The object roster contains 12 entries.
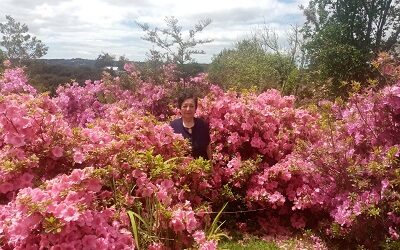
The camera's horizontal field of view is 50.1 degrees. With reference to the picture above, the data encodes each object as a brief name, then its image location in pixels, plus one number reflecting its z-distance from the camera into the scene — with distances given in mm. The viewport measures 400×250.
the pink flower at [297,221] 5320
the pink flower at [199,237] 3062
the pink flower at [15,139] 3090
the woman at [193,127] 5047
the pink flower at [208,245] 2956
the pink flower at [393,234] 3959
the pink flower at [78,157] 3186
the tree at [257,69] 15616
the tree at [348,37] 13906
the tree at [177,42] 10875
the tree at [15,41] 25234
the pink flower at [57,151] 3219
